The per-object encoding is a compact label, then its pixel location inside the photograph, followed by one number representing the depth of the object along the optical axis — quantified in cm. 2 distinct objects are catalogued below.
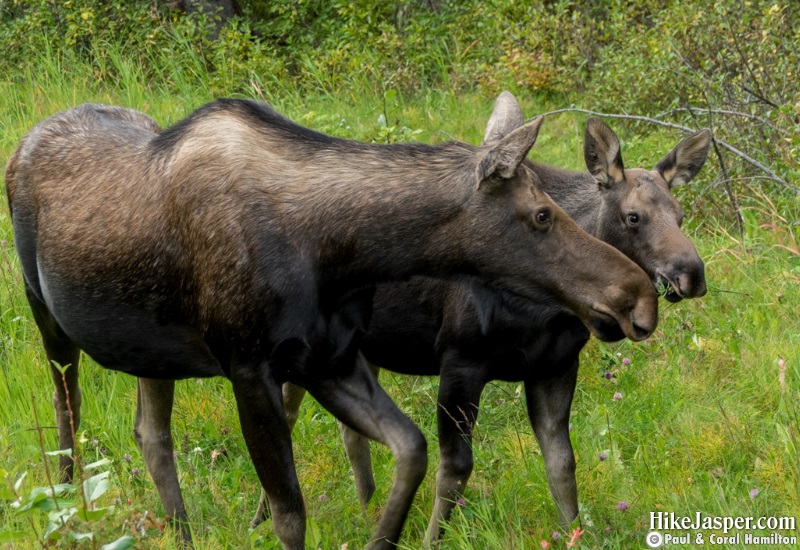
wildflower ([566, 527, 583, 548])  810
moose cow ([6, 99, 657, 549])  887
